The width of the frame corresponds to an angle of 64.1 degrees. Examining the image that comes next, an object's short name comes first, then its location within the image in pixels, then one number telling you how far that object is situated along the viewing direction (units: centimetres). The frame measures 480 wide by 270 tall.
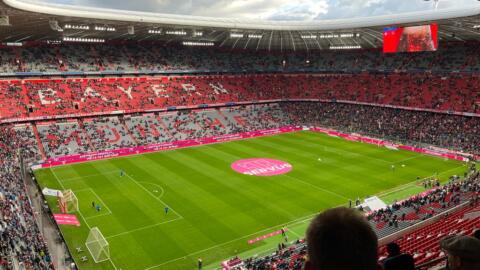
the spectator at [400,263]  361
